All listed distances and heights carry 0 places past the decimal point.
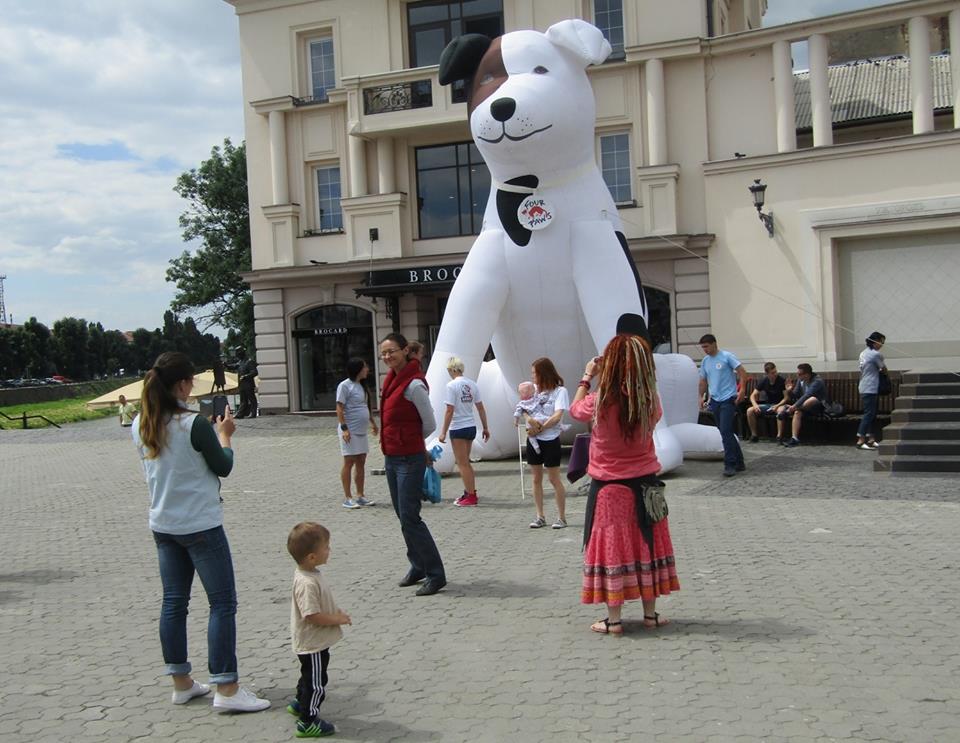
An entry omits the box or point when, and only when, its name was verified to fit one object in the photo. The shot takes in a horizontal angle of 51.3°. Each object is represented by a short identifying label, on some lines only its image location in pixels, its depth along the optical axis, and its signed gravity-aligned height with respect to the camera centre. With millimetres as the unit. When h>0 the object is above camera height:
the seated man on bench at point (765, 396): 14711 -788
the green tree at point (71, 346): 80875 +2028
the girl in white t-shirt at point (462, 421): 9859 -660
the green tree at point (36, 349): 74519 +1772
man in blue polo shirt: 11172 -506
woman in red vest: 6516 -601
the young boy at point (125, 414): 24572 -1147
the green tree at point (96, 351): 84688 +1625
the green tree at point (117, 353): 88125 +1460
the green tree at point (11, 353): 70562 +1472
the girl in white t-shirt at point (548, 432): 8422 -689
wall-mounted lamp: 18109 +2651
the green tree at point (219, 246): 38719 +4637
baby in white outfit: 8734 -483
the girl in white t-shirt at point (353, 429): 10156 -713
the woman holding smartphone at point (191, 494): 4527 -582
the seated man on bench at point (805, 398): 13867 -789
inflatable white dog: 10859 +1392
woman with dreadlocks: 5363 -813
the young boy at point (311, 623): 4238 -1140
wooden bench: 13922 -1065
